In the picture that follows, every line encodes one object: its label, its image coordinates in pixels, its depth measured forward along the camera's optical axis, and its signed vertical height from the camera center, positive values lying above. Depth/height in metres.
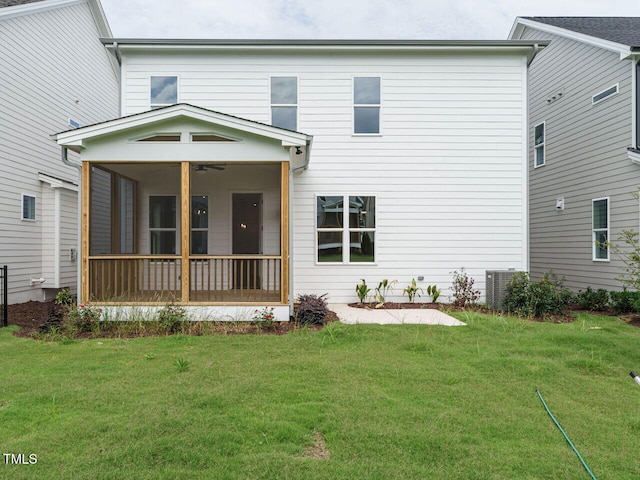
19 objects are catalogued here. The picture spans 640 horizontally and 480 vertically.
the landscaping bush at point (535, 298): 7.59 -1.06
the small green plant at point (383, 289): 8.64 -0.99
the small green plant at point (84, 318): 6.25 -1.15
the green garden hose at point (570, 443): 2.55 -1.42
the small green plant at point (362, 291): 8.47 -1.01
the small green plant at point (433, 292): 8.60 -1.06
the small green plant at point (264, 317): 6.54 -1.21
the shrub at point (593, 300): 8.65 -1.25
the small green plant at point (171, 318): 6.31 -1.17
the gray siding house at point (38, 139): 8.65 +2.36
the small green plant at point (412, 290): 8.62 -1.02
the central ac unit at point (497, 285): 8.16 -0.87
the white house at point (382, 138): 8.73 +2.24
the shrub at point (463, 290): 8.59 -1.02
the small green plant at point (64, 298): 6.84 -0.93
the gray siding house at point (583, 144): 8.77 +2.37
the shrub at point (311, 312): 6.66 -1.15
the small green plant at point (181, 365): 4.41 -1.32
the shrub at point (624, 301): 7.96 -1.18
